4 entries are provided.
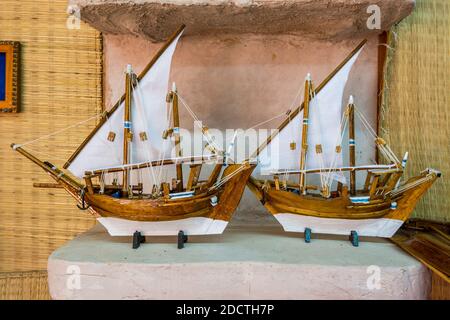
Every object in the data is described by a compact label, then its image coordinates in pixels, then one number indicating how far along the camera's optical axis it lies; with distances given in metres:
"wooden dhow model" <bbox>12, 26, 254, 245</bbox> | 0.99
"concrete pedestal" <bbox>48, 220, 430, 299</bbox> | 0.88
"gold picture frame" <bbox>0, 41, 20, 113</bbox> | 1.34
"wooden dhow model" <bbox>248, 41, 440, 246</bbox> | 1.02
